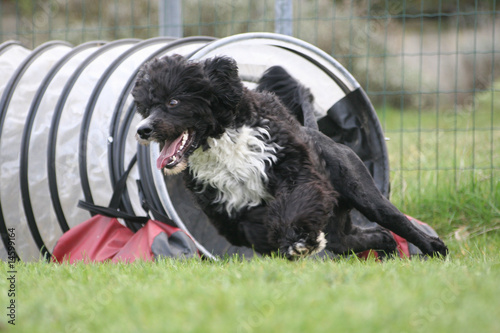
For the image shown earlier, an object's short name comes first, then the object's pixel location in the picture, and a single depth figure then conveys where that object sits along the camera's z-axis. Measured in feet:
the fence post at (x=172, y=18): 40.04
